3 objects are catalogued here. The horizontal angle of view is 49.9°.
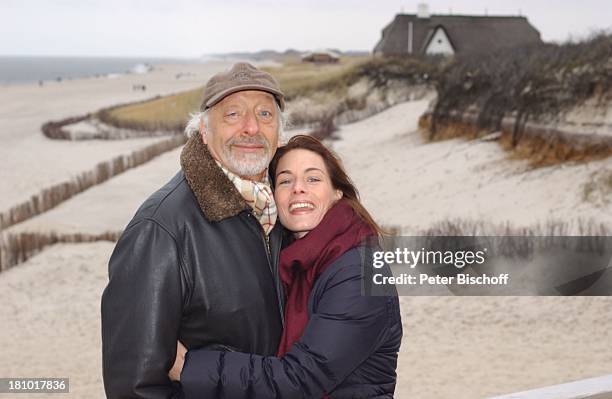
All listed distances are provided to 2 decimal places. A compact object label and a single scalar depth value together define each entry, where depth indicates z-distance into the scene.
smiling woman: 2.14
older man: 2.11
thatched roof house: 42.50
